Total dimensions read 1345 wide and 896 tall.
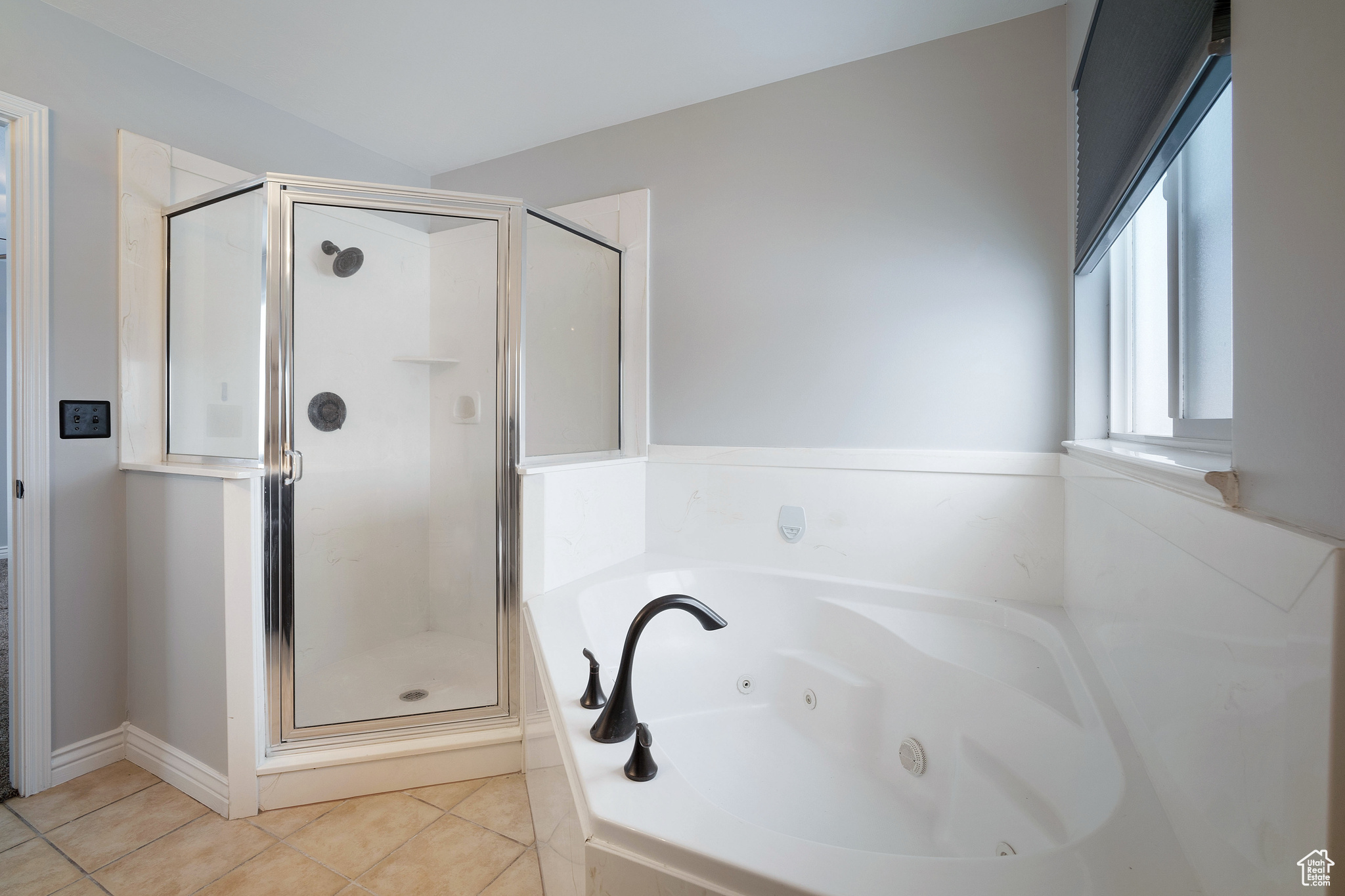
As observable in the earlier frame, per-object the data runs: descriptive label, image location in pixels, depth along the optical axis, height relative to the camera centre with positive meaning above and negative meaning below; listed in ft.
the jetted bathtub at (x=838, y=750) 2.10 -1.77
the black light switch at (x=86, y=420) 5.64 +0.23
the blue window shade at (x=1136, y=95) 2.32 +1.79
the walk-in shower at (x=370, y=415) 5.39 +0.28
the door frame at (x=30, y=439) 5.31 +0.03
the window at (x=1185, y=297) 2.84 +0.91
